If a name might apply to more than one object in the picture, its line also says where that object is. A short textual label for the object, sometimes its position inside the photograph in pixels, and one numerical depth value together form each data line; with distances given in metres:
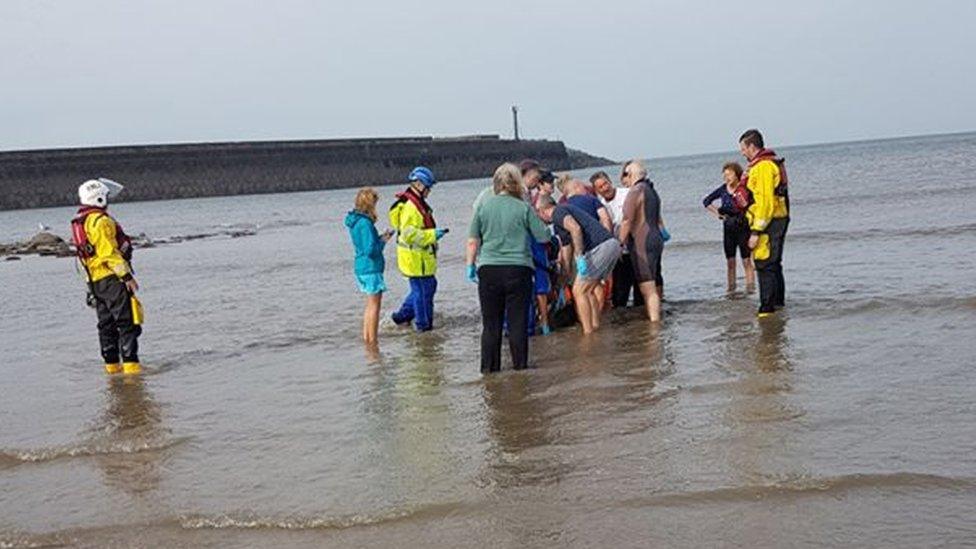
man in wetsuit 10.43
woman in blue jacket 10.04
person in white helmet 9.30
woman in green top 8.11
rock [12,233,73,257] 30.17
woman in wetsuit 12.41
